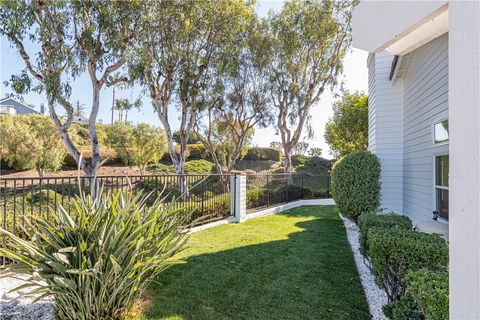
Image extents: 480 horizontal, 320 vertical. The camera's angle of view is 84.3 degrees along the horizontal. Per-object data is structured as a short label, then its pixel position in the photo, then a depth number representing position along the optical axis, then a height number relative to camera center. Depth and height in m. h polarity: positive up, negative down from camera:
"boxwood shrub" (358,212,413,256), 3.79 -0.81
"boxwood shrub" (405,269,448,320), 1.73 -0.88
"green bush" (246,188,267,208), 9.61 -1.16
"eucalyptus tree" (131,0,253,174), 9.86 +4.78
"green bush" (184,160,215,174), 20.98 -0.05
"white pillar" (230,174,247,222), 8.27 -0.96
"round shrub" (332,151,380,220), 6.48 -0.42
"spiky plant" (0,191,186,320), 2.34 -0.88
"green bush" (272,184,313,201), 11.26 -1.22
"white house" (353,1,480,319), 1.04 +0.37
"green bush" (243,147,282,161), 25.45 +1.20
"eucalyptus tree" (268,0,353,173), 13.01 +5.88
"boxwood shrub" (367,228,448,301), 2.59 -0.87
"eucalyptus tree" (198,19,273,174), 13.03 +3.88
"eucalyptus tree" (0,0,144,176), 8.01 +3.98
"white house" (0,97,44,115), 26.98 +6.10
